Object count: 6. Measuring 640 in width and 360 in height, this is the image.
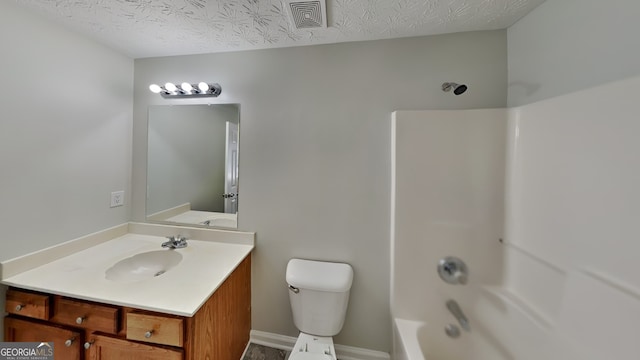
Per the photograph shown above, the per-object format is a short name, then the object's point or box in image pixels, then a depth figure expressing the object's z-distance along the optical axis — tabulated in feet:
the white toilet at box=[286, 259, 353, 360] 4.34
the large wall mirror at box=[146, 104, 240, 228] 5.34
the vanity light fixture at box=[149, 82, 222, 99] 5.11
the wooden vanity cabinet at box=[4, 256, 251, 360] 3.17
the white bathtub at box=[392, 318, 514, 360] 3.85
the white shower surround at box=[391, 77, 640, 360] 2.53
